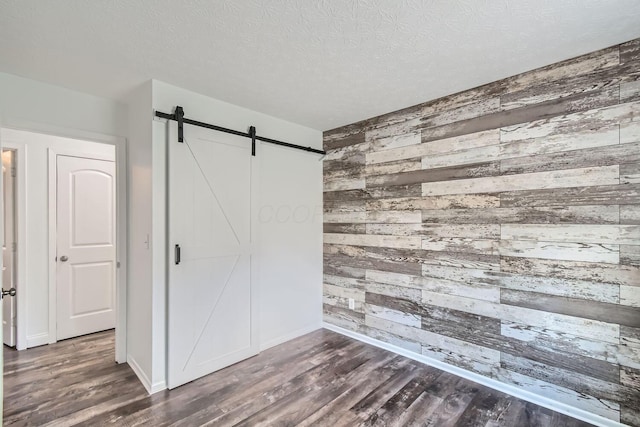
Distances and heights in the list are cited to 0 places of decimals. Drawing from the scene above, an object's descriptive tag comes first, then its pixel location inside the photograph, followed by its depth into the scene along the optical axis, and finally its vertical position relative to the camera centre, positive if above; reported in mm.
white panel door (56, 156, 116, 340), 3443 -333
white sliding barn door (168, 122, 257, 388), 2535 -342
